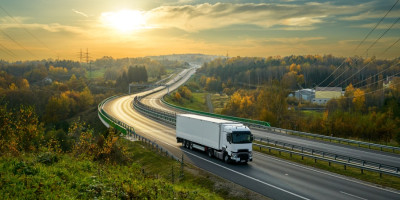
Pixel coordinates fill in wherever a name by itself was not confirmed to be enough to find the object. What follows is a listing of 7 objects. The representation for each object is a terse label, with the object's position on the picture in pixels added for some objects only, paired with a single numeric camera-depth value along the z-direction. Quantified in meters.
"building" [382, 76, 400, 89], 144.21
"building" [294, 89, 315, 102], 153.25
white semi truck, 32.45
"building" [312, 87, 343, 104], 150.50
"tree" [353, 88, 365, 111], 126.32
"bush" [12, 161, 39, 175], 20.44
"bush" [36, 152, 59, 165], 25.26
